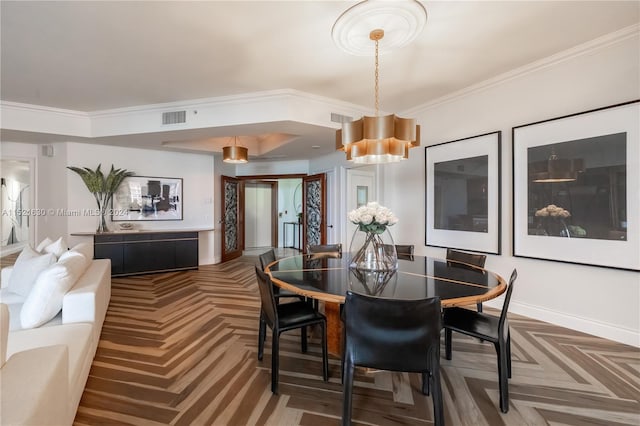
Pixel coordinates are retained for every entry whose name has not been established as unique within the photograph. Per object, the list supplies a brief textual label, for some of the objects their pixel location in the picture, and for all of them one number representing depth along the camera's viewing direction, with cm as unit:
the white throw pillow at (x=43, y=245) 332
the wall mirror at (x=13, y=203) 710
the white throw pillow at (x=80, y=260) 258
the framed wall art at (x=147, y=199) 571
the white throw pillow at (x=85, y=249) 313
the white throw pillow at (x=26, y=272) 271
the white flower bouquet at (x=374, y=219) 246
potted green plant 521
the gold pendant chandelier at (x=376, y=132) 191
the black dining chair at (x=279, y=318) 207
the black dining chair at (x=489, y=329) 187
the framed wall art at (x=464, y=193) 371
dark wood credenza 516
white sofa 104
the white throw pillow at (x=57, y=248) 311
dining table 187
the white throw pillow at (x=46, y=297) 217
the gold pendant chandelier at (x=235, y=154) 514
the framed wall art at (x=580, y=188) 269
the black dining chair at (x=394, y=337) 157
